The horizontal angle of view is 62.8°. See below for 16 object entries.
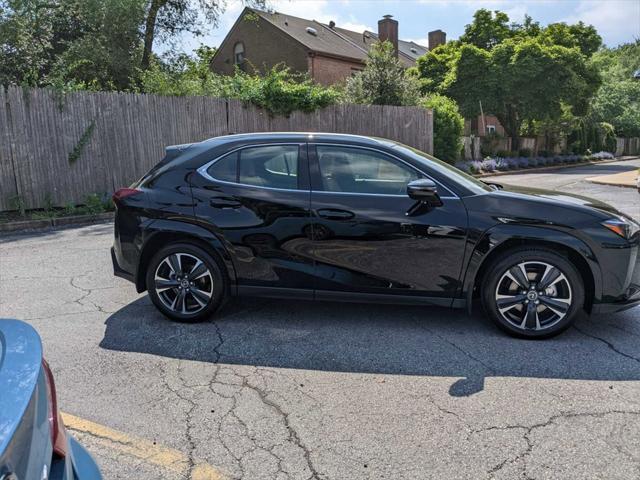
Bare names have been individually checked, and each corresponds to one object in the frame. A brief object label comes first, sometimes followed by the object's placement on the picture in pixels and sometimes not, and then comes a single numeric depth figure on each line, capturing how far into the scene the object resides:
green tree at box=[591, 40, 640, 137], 45.97
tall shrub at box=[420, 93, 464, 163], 20.80
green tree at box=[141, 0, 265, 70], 18.53
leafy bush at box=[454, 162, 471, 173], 23.62
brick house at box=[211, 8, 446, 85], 30.86
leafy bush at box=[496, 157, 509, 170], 26.97
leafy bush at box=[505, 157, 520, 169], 28.50
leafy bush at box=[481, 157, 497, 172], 25.70
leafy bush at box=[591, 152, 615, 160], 39.06
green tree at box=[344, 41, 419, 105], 20.94
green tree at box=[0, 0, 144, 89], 16.81
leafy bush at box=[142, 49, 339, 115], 13.43
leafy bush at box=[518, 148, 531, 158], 32.07
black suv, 4.18
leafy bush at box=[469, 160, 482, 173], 24.26
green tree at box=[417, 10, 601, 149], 28.95
